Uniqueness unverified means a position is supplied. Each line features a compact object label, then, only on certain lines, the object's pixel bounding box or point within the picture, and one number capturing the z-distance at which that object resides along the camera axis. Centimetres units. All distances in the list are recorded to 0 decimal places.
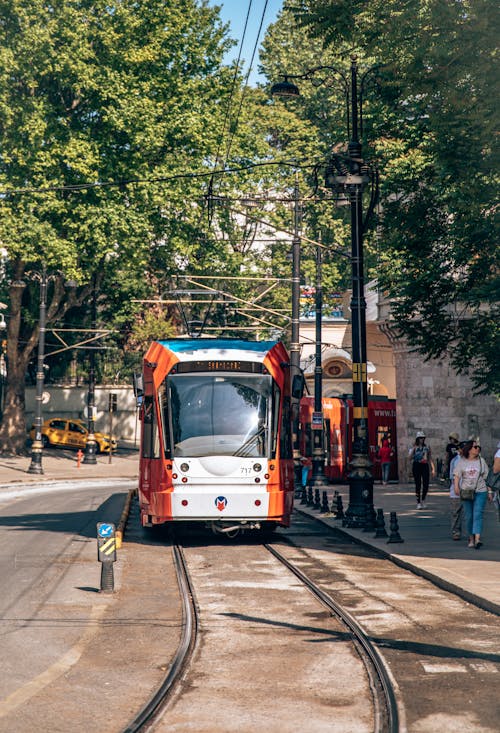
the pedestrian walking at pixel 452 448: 3041
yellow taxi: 6512
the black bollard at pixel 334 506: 2706
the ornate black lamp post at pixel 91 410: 5452
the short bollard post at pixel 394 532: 2023
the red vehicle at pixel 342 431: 4366
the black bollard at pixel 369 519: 2280
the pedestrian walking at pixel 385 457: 4216
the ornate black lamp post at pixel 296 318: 3650
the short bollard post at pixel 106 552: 1451
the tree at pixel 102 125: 4859
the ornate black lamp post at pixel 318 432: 3761
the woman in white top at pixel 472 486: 1895
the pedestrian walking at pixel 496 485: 1860
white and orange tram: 1947
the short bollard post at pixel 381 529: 2127
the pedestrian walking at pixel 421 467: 2705
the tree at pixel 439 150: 1789
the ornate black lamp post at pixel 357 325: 2338
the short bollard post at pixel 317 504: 2934
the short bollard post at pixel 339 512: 2579
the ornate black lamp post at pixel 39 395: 4794
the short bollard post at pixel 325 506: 2794
